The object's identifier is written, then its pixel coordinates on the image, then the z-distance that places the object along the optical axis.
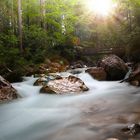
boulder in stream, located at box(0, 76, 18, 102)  6.05
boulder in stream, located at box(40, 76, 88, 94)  6.64
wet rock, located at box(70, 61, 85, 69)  13.46
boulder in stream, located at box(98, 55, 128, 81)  8.89
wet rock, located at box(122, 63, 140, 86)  7.40
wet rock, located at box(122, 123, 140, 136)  3.18
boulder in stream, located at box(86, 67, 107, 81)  8.94
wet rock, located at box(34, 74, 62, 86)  7.54
